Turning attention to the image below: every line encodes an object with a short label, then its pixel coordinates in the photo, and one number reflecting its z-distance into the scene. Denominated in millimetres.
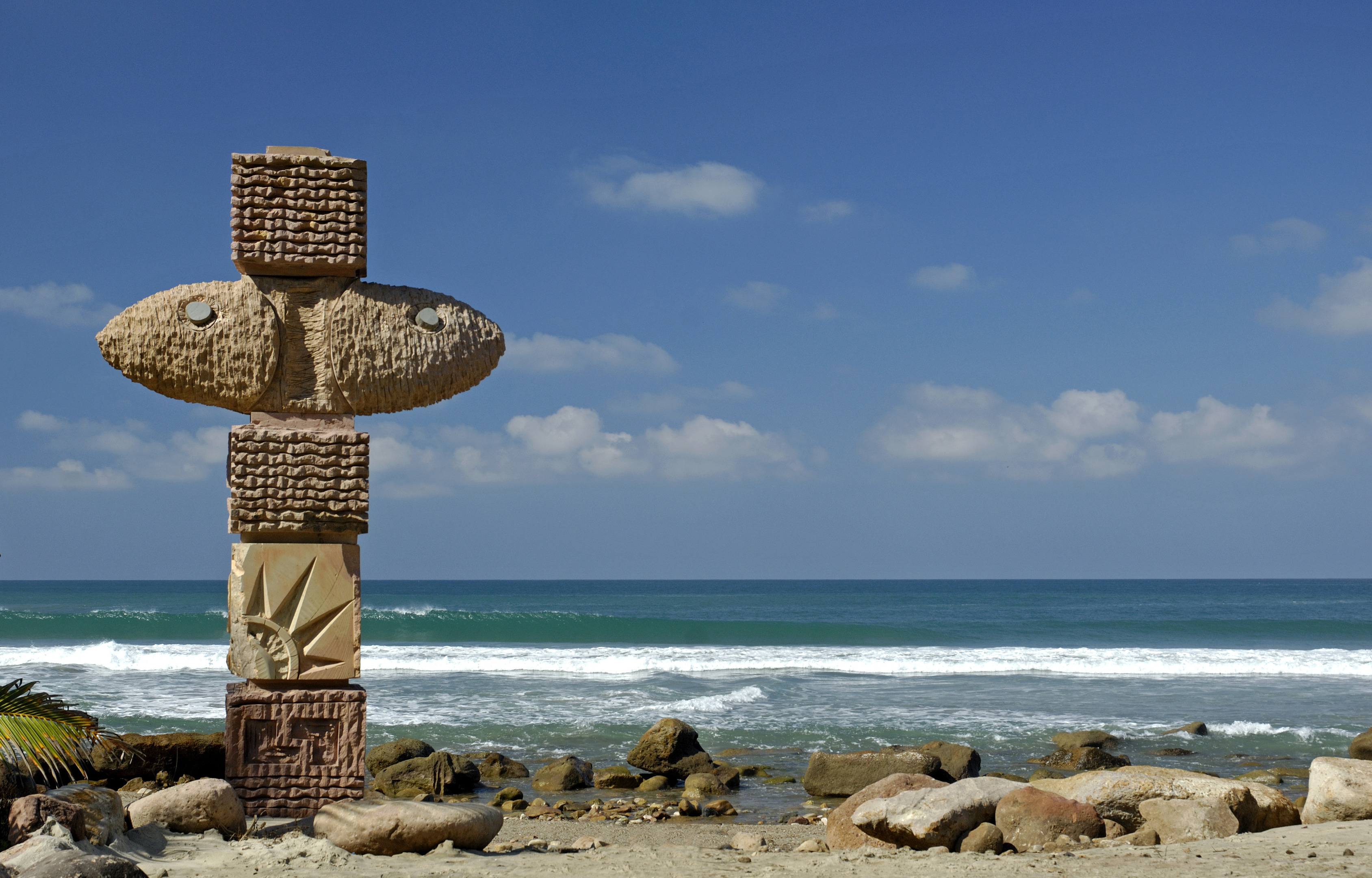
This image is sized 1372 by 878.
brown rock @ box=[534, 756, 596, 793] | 10258
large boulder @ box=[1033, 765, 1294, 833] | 7680
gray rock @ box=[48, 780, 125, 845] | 5582
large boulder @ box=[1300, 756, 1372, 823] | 7586
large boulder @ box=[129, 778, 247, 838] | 6145
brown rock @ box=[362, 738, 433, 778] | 10742
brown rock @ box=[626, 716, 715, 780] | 10805
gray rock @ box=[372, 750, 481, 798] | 10234
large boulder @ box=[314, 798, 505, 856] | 6000
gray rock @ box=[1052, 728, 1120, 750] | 12289
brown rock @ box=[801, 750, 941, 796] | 10016
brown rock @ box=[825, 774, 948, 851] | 7383
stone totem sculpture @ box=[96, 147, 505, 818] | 6543
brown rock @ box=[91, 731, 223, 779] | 10211
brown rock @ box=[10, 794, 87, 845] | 5258
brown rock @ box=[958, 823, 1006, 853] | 6859
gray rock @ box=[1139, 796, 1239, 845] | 7270
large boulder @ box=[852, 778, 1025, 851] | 7070
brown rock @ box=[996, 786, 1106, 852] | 7016
